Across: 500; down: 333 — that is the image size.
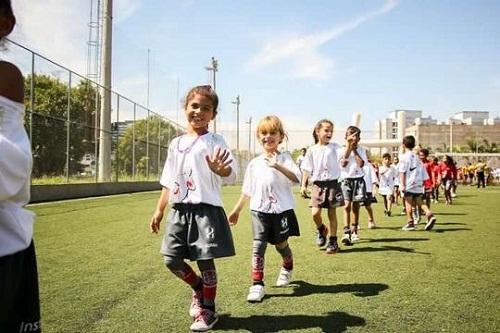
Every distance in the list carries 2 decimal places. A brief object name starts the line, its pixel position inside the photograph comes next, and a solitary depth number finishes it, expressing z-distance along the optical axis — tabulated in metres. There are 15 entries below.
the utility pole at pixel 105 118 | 21.01
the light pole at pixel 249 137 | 58.71
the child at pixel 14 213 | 1.47
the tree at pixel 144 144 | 24.03
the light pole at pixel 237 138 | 57.30
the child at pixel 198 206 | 3.47
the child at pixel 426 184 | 12.95
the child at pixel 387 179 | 15.19
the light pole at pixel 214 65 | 53.00
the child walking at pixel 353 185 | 7.97
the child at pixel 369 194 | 10.08
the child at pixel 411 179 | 10.19
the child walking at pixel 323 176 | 7.10
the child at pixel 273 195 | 4.79
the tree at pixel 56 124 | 14.66
